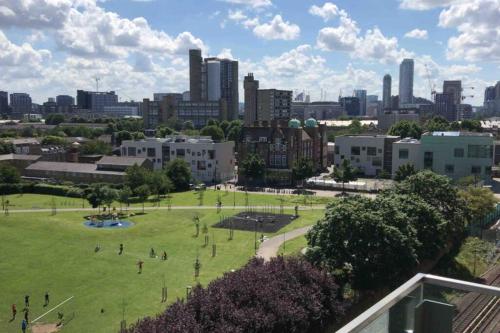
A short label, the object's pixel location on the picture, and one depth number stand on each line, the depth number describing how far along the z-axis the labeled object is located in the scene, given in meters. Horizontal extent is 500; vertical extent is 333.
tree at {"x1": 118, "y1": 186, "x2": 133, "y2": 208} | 64.31
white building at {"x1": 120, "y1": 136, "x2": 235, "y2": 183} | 90.94
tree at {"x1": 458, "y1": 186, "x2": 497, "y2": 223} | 48.22
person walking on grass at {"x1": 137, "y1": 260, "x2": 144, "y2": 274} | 38.33
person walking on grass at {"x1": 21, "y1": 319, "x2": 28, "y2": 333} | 27.99
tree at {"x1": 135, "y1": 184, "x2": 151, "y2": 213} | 68.13
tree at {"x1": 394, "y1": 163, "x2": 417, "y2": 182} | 72.14
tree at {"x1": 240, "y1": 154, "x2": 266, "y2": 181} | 81.62
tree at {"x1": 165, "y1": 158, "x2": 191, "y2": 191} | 78.44
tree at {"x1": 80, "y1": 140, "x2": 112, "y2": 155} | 109.75
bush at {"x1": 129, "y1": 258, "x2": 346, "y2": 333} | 20.28
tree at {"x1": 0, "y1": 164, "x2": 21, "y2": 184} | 77.56
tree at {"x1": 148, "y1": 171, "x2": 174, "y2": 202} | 71.12
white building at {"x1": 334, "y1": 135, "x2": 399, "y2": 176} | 91.69
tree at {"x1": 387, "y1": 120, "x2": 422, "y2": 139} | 114.94
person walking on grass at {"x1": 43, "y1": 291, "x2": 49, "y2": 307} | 31.85
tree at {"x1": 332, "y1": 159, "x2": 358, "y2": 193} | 75.75
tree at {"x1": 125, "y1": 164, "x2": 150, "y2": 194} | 71.19
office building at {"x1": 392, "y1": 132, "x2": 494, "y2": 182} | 76.44
